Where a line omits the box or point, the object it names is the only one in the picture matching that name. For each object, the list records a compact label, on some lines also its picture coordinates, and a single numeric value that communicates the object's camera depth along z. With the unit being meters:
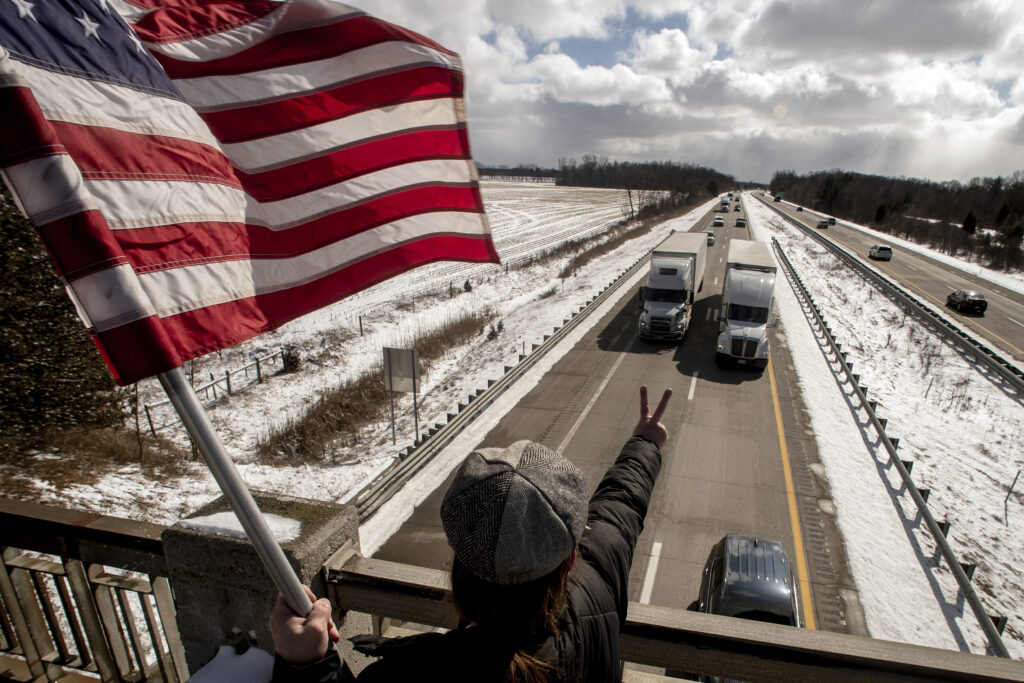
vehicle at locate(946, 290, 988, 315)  32.56
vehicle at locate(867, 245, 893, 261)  51.25
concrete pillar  2.58
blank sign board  13.56
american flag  1.97
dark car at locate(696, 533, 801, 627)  6.95
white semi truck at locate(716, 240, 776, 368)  19.08
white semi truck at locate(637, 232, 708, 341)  21.70
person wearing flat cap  1.33
